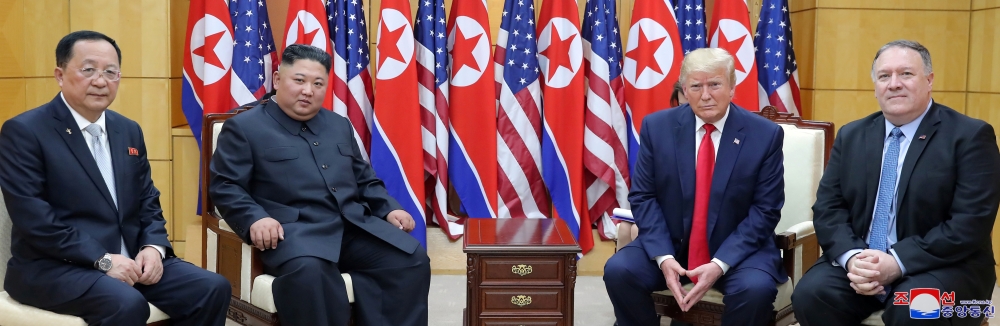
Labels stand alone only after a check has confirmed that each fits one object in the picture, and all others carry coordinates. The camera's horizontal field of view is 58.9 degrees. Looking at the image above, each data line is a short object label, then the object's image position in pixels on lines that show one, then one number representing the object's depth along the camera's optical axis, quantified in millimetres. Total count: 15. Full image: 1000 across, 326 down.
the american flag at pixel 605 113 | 5344
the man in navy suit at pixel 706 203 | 3256
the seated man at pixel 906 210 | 2885
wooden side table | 3479
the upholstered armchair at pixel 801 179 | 3516
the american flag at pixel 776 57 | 5359
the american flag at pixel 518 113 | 5336
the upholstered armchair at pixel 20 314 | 2724
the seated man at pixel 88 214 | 2758
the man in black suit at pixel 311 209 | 3285
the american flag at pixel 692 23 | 5398
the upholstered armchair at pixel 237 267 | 3277
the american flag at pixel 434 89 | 5309
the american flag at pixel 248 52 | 5176
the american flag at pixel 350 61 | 5270
